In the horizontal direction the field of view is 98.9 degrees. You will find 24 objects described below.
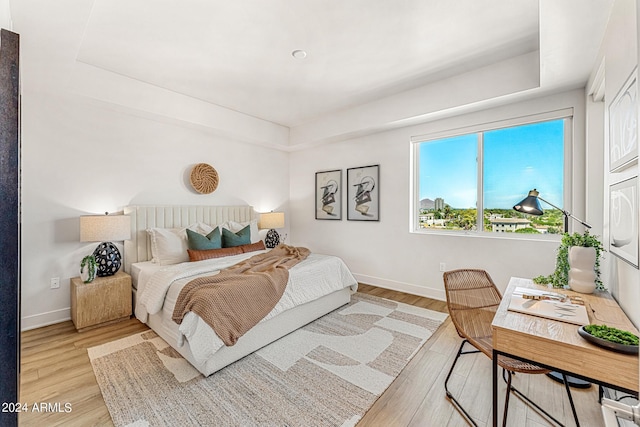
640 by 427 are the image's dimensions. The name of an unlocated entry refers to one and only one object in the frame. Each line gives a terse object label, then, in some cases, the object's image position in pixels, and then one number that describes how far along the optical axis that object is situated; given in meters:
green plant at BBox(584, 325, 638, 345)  1.03
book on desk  1.34
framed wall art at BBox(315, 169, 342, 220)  4.73
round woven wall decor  3.97
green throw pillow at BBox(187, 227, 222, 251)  3.31
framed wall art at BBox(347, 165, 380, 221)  4.27
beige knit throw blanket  2.03
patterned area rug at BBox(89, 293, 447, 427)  1.67
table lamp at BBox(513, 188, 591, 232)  1.85
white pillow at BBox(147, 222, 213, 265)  3.17
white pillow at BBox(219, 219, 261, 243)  4.05
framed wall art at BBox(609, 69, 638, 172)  1.25
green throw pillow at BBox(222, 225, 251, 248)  3.64
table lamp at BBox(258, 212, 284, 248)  4.64
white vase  1.74
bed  2.04
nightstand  2.71
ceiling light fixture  2.64
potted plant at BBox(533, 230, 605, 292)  1.77
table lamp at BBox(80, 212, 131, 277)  2.79
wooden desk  1.00
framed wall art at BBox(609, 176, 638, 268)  1.31
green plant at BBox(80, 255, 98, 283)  2.78
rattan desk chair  1.68
